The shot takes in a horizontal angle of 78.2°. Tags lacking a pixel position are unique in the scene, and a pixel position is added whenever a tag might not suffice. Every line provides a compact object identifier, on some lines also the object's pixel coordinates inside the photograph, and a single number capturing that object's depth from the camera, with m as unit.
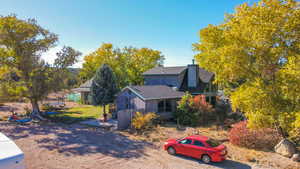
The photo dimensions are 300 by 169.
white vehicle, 4.97
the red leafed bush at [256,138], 13.35
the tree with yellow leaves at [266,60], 11.11
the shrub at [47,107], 30.80
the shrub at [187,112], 20.25
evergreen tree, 24.66
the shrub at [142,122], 17.69
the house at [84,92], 38.48
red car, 10.80
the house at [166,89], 21.72
